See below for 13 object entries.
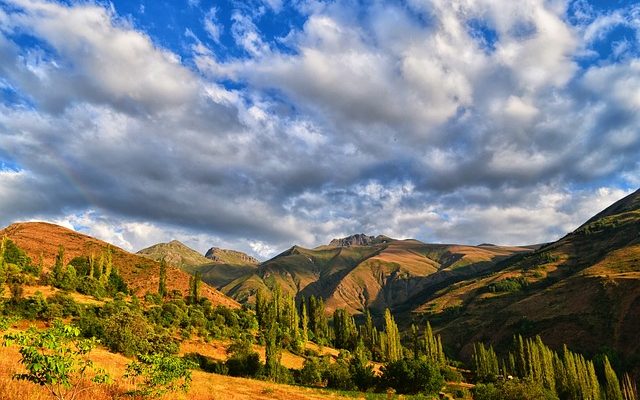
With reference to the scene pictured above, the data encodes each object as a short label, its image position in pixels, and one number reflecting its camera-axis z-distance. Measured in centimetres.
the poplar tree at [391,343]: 10830
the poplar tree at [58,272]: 7544
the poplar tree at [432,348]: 11402
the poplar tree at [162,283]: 9455
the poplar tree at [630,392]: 7620
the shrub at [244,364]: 5899
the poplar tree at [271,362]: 5771
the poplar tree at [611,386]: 7461
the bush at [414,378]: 5938
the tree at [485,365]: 9548
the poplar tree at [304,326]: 9904
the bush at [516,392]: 5019
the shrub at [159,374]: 1739
